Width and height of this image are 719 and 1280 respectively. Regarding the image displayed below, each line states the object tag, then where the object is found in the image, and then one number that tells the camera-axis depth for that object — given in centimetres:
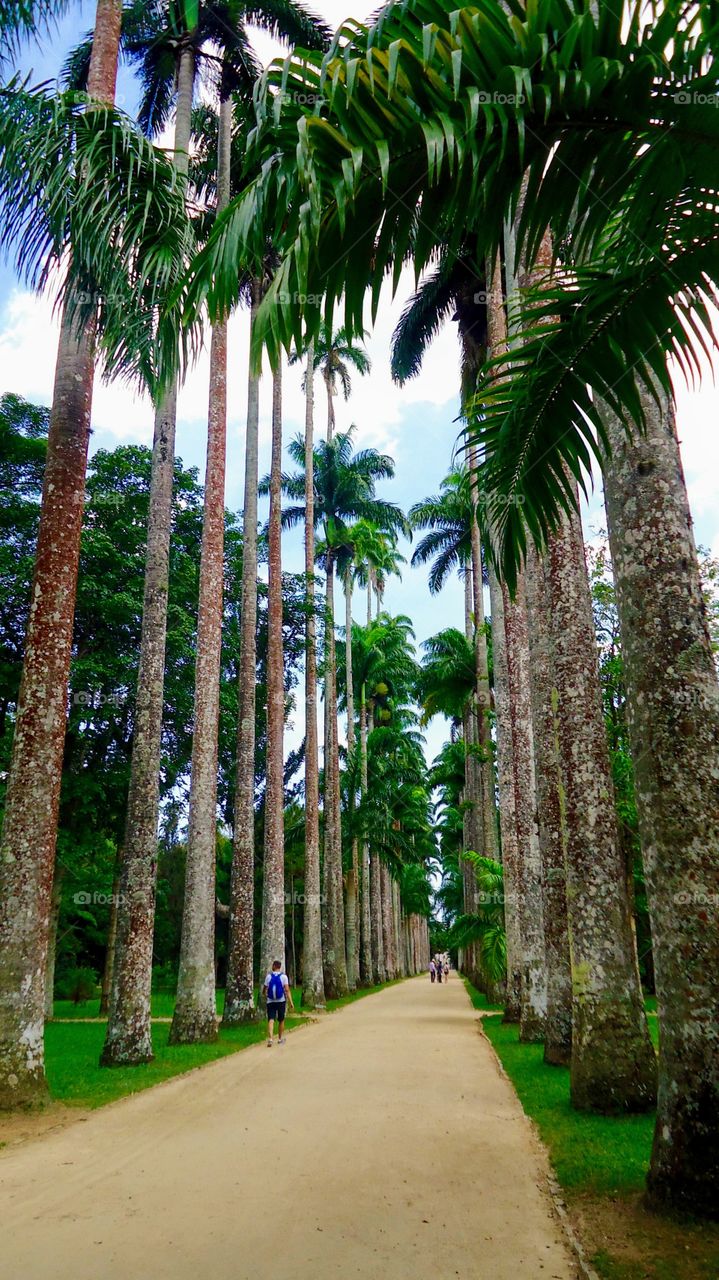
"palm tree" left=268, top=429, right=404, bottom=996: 3043
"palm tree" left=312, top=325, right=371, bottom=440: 3591
